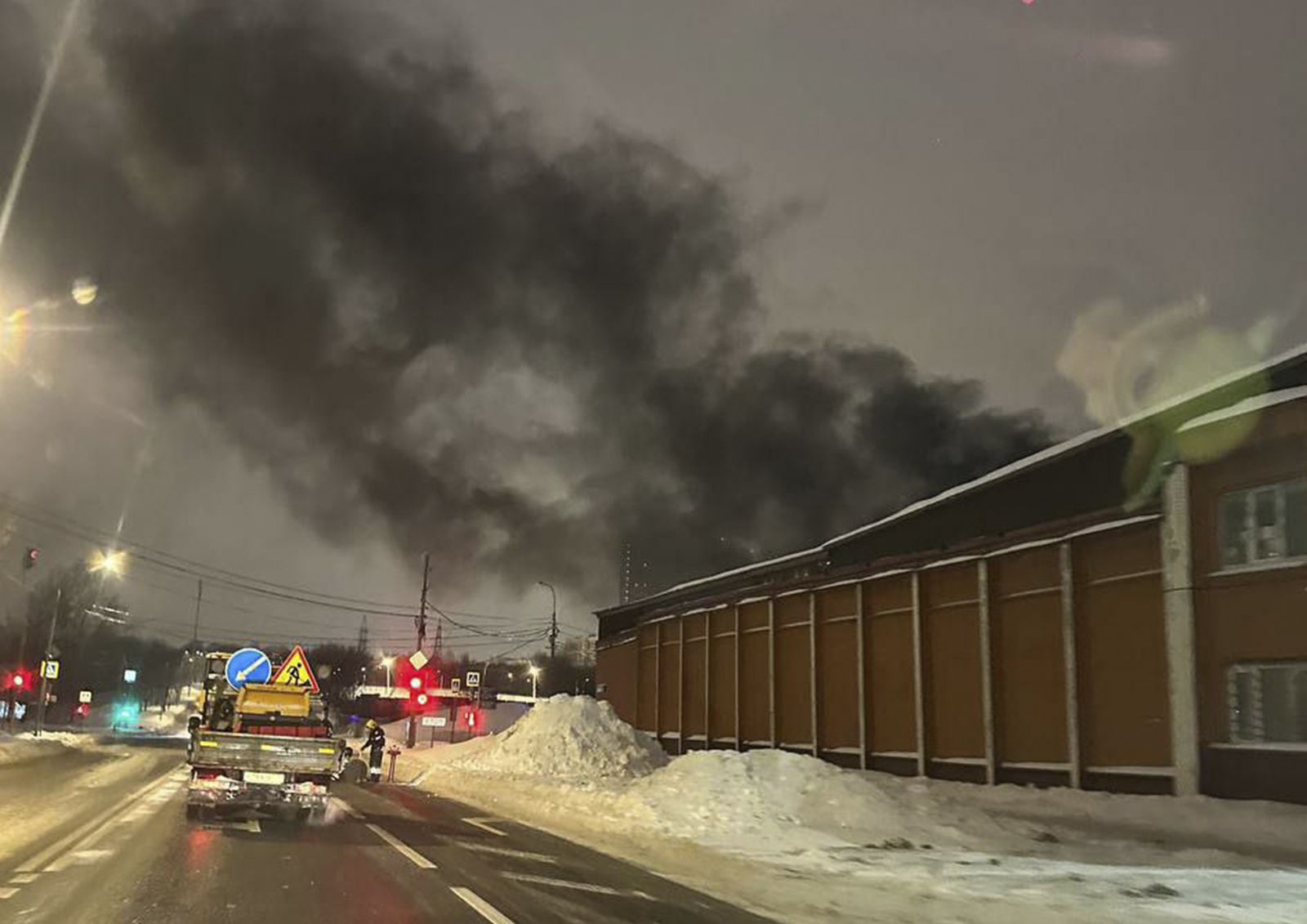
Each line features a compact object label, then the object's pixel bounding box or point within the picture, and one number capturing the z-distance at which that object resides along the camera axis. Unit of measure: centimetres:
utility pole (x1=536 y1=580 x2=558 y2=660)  6180
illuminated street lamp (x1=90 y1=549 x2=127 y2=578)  3753
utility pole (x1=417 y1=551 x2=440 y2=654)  4597
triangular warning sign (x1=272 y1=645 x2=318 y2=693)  1936
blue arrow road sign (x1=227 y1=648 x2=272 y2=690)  1952
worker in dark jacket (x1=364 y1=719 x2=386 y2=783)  2708
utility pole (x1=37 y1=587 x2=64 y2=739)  4694
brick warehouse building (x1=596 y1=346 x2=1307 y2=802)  1436
